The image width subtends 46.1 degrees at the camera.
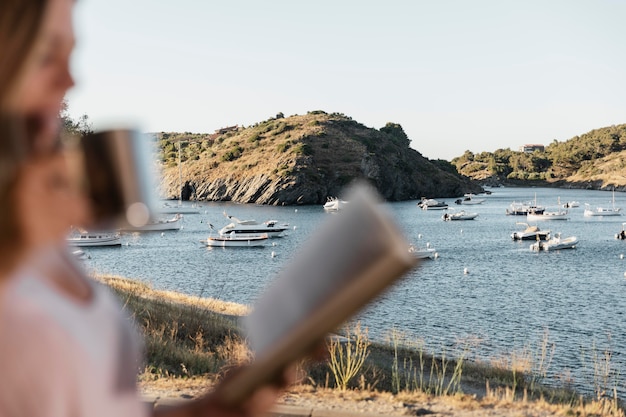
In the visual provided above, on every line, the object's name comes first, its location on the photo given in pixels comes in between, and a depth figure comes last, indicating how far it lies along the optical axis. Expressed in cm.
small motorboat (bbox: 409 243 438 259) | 4096
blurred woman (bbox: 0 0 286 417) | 67
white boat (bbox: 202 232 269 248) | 4834
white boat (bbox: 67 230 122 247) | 4626
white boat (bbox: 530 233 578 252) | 4559
